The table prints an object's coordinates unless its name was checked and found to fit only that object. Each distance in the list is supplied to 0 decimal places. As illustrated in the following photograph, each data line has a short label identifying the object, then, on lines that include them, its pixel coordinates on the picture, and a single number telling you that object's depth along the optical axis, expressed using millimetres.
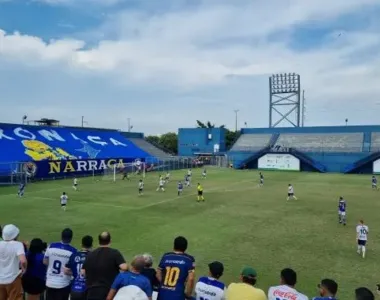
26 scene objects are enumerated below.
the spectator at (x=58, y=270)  7410
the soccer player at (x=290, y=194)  30859
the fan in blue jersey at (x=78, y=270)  7109
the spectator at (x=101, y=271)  6449
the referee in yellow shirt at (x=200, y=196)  29475
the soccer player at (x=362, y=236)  15367
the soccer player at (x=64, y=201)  25672
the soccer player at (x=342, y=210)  21052
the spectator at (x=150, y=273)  6383
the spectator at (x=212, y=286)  6031
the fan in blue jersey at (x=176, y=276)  6430
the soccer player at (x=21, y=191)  31547
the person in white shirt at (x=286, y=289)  5906
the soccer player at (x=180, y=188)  33559
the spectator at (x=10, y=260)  7266
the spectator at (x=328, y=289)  5707
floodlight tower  84625
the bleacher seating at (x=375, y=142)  68062
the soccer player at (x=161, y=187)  36222
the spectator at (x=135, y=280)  5664
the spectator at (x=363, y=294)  4997
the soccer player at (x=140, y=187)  32750
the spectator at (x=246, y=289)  5652
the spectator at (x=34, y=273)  7672
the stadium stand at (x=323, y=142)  71562
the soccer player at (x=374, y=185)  39912
